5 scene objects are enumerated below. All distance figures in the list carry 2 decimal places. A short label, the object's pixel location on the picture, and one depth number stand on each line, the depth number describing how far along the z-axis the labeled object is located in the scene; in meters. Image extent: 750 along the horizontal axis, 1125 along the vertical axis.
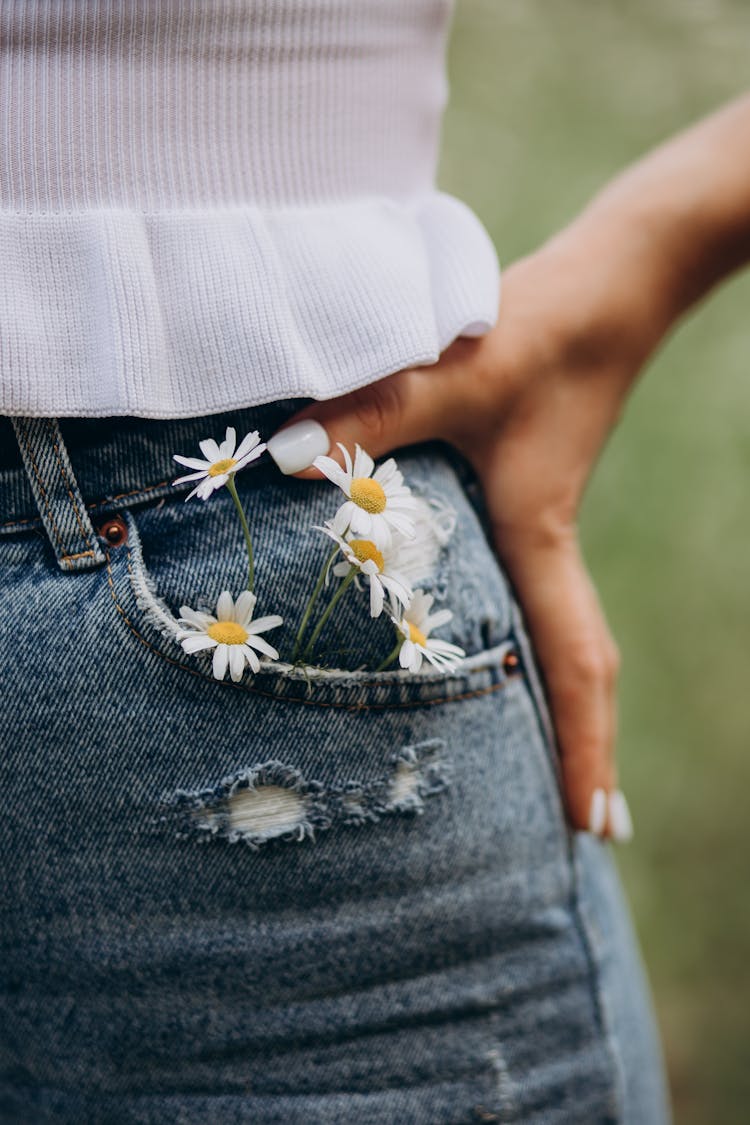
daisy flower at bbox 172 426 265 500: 0.70
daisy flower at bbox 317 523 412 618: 0.73
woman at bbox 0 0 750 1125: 0.74
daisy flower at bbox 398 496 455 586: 0.81
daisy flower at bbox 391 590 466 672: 0.75
